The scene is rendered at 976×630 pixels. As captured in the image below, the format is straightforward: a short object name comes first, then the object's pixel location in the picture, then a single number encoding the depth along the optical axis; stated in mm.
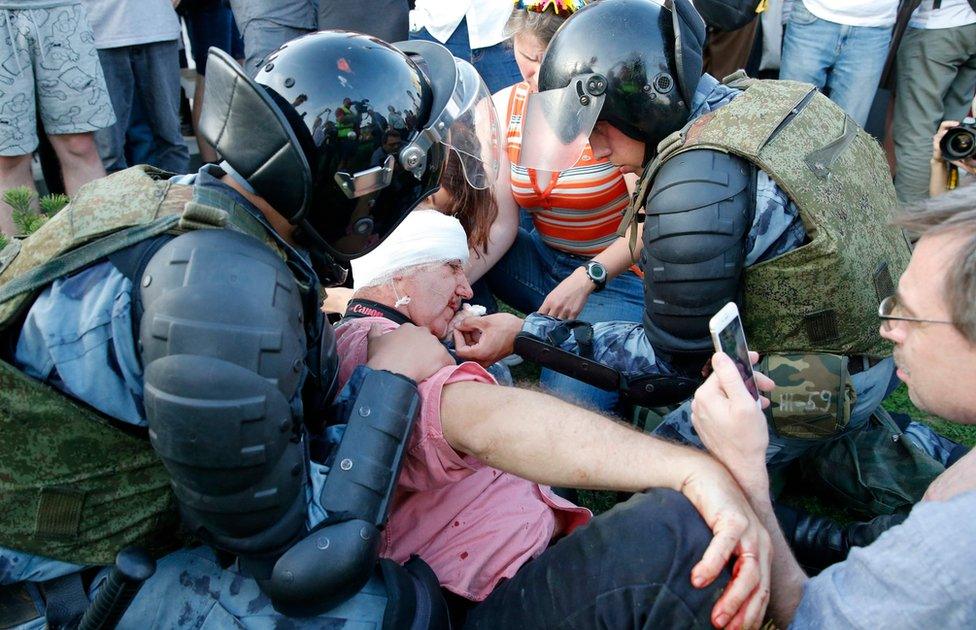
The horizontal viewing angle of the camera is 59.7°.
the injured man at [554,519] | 1772
